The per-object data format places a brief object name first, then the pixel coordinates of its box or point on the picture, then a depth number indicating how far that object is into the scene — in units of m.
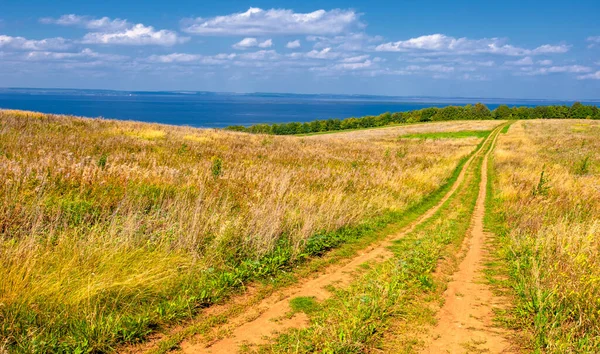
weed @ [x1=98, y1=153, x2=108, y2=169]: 10.34
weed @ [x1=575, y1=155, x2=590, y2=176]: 20.27
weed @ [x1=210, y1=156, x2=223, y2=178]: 12.15
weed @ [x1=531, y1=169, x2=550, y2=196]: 13.60
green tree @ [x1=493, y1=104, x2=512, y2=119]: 123.25
